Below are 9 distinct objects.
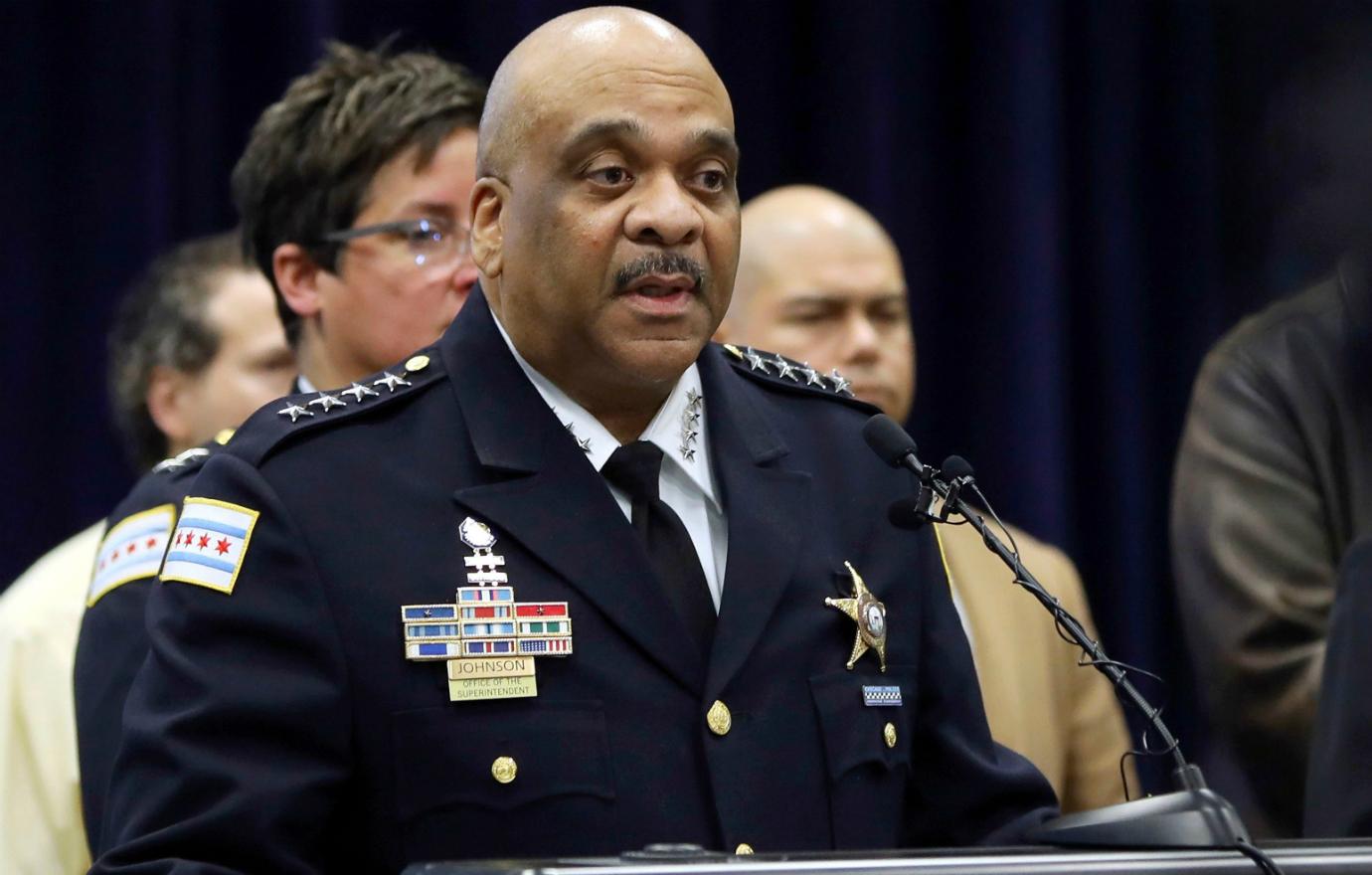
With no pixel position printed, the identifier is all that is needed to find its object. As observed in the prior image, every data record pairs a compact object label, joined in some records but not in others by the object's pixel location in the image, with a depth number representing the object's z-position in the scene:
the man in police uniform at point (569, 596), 5.26
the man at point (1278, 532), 5.89
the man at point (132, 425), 5.94
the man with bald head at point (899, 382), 6.13
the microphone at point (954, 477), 5.20
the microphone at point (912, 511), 5.25
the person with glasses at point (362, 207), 5.87
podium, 4.98
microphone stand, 5.03
